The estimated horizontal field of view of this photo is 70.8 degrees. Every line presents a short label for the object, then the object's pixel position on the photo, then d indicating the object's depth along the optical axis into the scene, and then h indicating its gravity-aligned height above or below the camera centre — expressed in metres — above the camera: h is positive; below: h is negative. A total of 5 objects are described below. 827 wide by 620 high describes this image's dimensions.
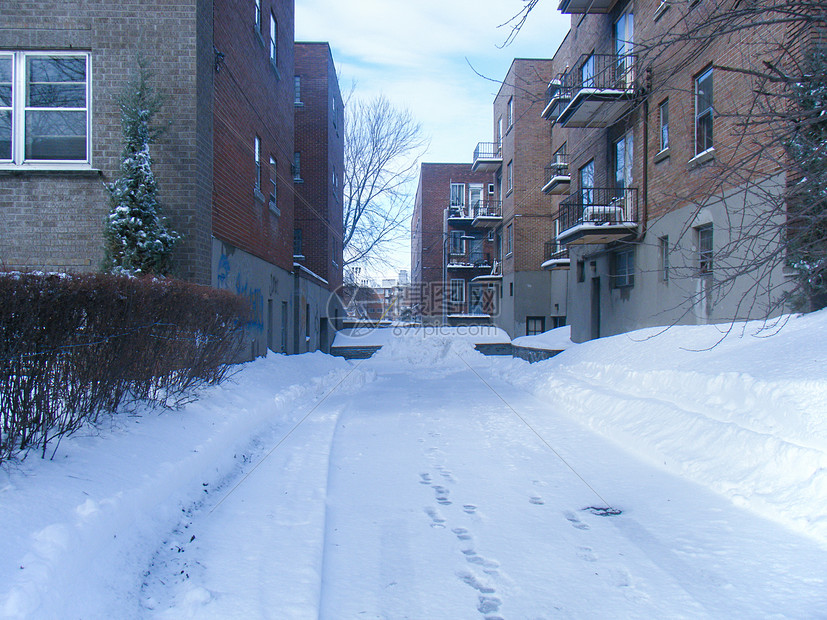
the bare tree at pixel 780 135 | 4.59 +1.97
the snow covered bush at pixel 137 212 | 8.77 +1.49
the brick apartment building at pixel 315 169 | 26.30 +6.52
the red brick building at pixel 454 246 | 38.00 +4.90
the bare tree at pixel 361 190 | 36.84 +7.73
